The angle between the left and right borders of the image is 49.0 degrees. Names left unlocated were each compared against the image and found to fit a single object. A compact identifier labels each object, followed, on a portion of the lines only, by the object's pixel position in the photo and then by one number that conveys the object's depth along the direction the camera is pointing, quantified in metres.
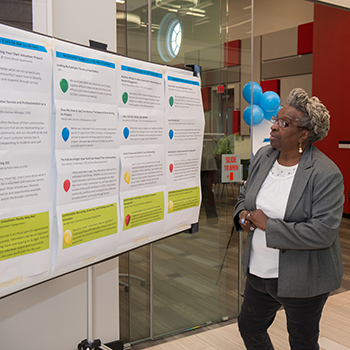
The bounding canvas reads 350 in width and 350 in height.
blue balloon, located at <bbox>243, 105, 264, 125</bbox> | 3.20
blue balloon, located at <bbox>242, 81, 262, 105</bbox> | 3.17
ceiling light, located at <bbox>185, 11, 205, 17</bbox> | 2.83
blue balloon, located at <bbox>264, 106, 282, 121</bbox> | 3.52
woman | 1.71
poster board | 1.35
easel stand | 1.85
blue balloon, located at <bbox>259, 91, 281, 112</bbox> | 3.43
